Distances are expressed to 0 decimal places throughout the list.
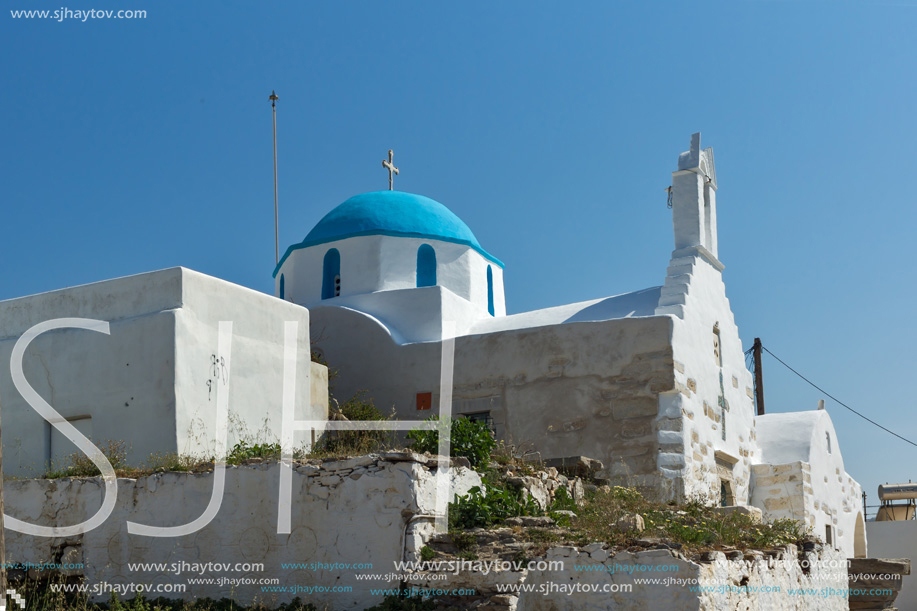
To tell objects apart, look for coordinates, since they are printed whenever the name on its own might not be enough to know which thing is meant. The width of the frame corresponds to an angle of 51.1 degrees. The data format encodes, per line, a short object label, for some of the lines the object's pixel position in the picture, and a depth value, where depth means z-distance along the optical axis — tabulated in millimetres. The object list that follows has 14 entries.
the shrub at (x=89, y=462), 9758
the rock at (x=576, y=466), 11156
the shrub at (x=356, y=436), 9742
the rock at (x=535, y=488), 9386
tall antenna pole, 17266
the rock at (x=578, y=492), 10252
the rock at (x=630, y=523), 7950
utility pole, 23812
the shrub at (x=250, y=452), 9336
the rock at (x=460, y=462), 8859
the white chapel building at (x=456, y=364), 10625
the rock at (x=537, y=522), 8352
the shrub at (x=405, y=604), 7684
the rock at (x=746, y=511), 10456
